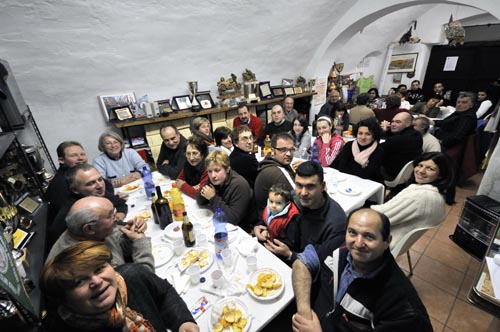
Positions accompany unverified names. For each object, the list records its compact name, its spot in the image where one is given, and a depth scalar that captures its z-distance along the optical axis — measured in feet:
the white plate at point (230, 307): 3.66
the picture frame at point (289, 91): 20.66
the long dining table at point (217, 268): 3.96
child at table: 5.56
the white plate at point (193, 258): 4.79
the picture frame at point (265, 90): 19.16
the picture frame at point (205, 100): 16.38
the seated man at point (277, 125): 13.58
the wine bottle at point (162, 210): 6.14
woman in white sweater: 5.87
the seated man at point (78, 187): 5.91
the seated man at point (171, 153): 9.66
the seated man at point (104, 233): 4.33
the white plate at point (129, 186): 8.54
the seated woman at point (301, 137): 11.50
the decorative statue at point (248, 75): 17.69
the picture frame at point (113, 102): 13.04
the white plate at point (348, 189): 7.68
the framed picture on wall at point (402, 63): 27.09
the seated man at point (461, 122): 11.62
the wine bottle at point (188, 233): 5.32
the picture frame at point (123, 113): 13.28
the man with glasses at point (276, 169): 6.72
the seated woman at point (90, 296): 2.81
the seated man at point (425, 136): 10.71
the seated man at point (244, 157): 8.09
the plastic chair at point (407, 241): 5.91
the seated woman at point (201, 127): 11.35
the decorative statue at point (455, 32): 17.39
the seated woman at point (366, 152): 8.83
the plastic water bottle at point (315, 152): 10.78
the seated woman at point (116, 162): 9.25
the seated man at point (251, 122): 15.02
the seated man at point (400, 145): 10.01
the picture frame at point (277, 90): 20.01
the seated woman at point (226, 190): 6.37
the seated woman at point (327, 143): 10.44
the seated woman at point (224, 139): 10.37
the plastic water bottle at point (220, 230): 5.09
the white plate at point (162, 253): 5.00
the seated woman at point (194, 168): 7.83
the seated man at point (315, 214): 5.16
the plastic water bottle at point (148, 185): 7.76
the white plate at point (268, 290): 4.06
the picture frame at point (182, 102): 15.56
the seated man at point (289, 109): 16.44
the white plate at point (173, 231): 5.71
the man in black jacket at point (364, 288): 3.58
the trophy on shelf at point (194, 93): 15.47
